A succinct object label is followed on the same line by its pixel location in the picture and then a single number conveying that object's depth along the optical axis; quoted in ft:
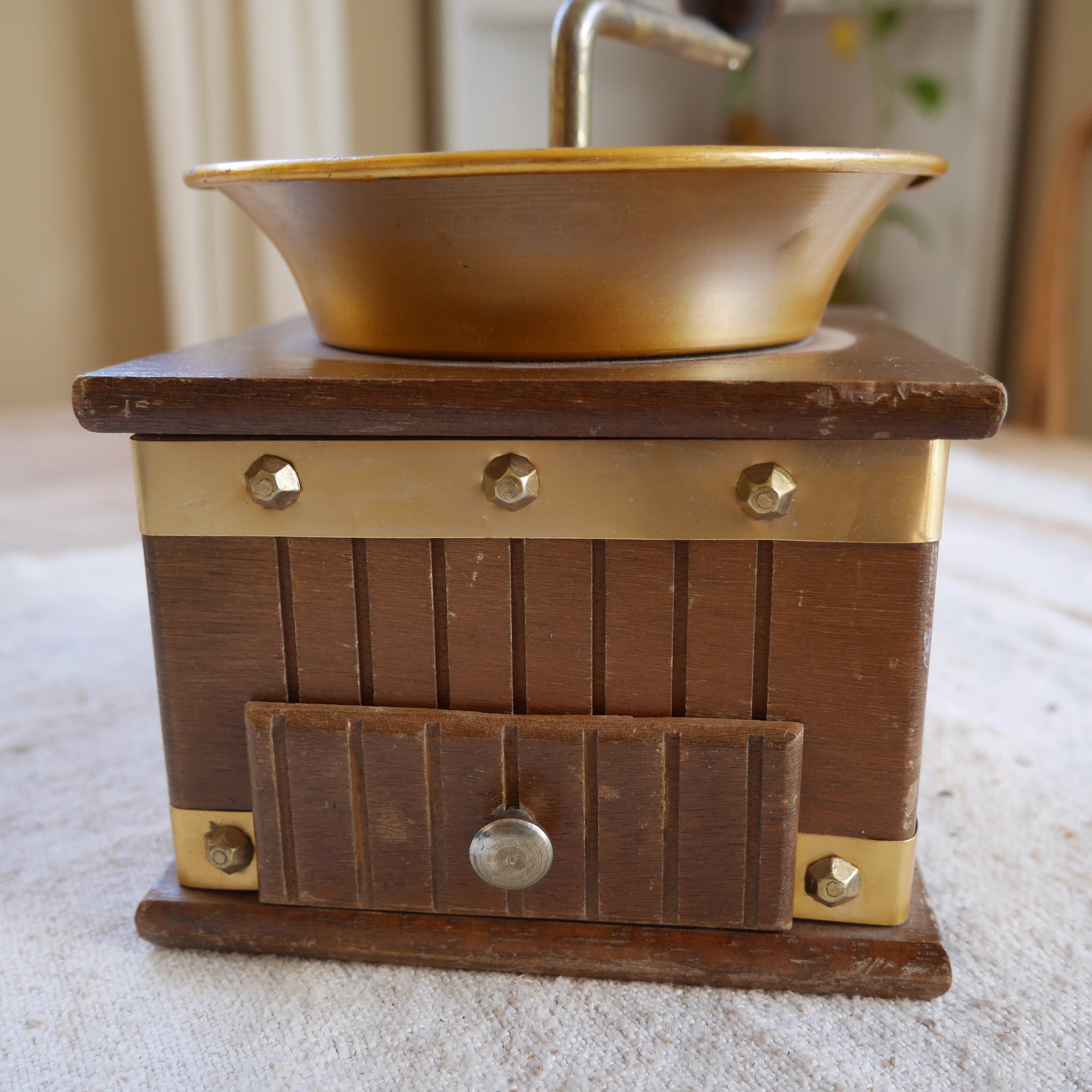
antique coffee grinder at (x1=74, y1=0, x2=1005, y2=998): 0.71
